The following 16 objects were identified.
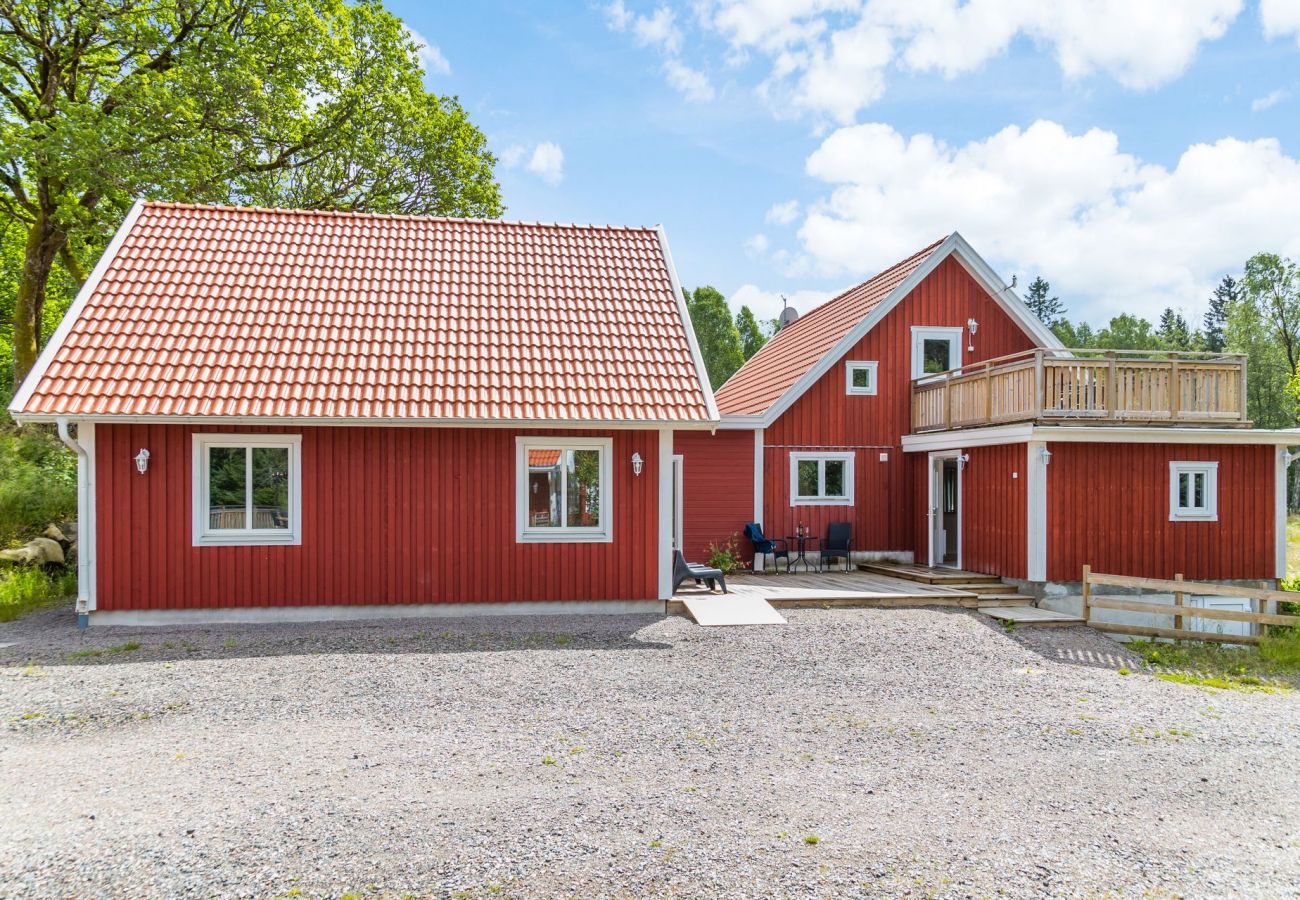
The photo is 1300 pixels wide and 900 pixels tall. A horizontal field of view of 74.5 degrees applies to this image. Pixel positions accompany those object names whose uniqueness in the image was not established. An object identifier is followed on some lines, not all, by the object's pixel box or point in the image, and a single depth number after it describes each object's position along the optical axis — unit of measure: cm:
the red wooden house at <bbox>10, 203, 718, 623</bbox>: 1043
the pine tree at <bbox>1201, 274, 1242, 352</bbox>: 7569
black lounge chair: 1244
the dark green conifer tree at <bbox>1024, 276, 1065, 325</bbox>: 8094
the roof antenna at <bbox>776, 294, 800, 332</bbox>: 2461
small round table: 1651
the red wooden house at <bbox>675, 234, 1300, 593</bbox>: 1349
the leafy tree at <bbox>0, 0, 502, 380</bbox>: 1866
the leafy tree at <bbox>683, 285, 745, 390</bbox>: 4250
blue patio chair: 1614
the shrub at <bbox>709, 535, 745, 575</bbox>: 1611
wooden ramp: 1107
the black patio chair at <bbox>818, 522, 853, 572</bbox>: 1648
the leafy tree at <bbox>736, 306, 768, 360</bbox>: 4616
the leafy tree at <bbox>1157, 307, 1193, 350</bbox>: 6456
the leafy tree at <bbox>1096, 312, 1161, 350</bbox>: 6762
